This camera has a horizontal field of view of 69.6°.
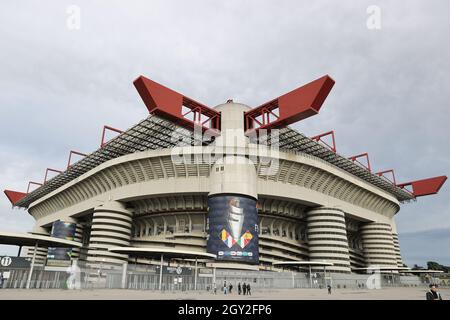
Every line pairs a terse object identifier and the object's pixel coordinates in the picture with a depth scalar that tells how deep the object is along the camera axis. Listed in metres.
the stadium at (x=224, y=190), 46.06
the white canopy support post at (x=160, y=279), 31.88
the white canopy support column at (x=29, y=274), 29.64
